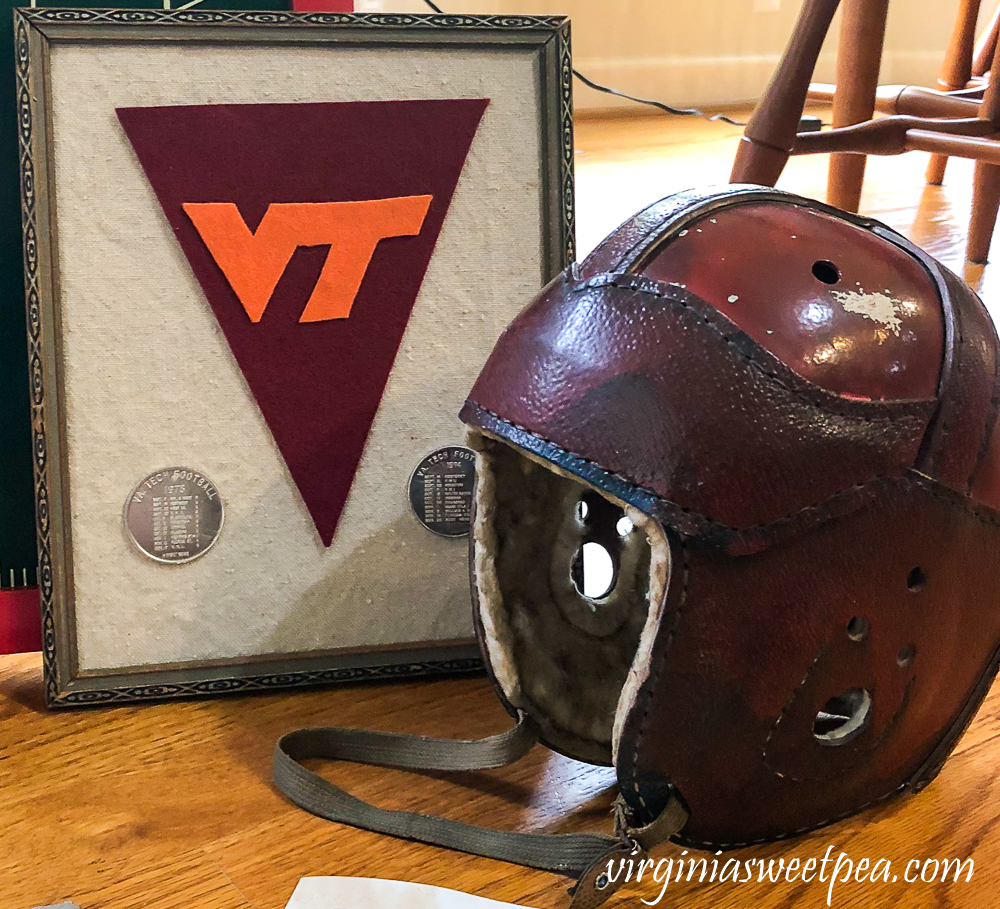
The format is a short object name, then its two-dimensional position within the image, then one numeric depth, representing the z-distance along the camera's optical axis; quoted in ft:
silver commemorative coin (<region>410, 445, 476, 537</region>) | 3.25
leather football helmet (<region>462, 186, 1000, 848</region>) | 2.19
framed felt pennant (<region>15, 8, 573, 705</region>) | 2.97
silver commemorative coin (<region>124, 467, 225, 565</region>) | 3.09
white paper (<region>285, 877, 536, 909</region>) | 2.39
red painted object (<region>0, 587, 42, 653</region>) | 3.26
